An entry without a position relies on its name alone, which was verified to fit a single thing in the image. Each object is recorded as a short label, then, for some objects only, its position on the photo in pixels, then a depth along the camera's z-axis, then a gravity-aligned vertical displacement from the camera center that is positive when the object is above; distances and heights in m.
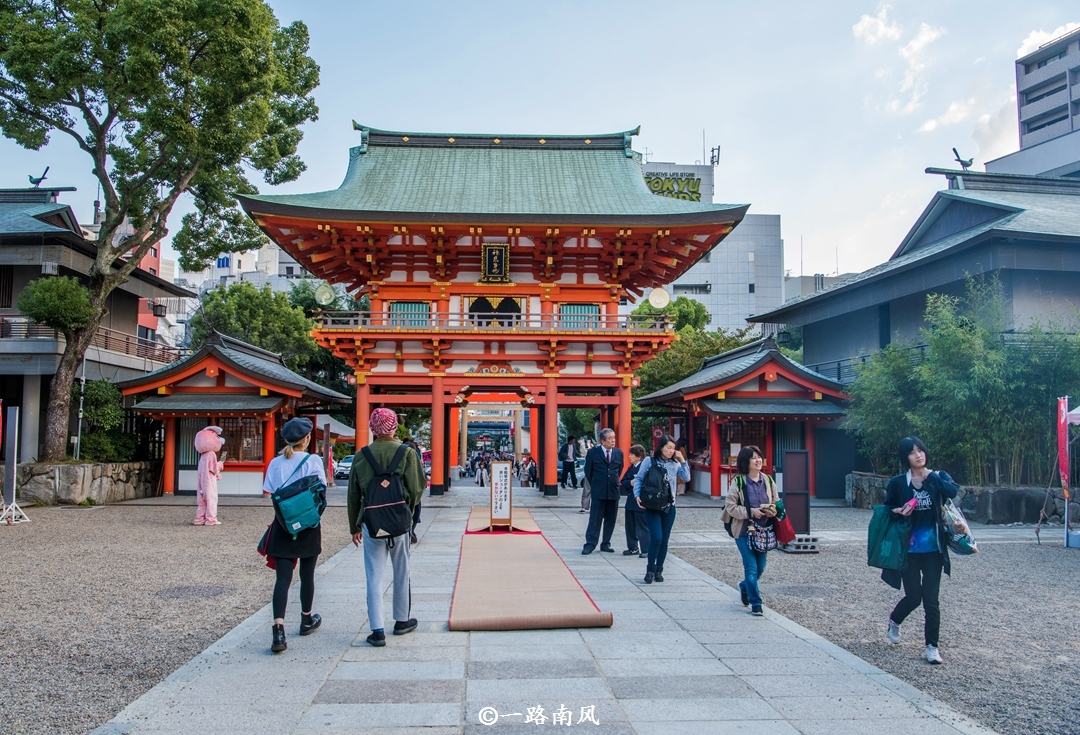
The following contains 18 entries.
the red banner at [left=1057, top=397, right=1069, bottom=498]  12.56 -0.05
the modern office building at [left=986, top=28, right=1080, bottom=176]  52.75 +24.42
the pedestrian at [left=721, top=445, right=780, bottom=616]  7.12 -0.68
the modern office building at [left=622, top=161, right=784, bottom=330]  61.41 +12.52
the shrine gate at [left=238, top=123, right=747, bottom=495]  19.70 +4.19
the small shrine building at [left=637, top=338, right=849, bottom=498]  21.09 +0.67
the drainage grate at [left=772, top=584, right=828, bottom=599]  8.44 -1.75
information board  13.31 -1.14
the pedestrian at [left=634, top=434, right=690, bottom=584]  8.85 -1.00
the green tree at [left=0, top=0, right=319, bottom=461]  17.03 +7.73
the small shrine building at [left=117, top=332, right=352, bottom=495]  20.97 +0.57
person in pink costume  15.00 -0.94
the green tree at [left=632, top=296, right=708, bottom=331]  41.50 +6.36
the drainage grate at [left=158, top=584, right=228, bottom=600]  8.25 -1.80
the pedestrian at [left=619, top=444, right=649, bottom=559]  10.21 -1.18
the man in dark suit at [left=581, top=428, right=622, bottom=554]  10.62 -0.73
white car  34.50 -1.89
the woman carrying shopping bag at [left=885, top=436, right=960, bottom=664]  5.76 -0.71
